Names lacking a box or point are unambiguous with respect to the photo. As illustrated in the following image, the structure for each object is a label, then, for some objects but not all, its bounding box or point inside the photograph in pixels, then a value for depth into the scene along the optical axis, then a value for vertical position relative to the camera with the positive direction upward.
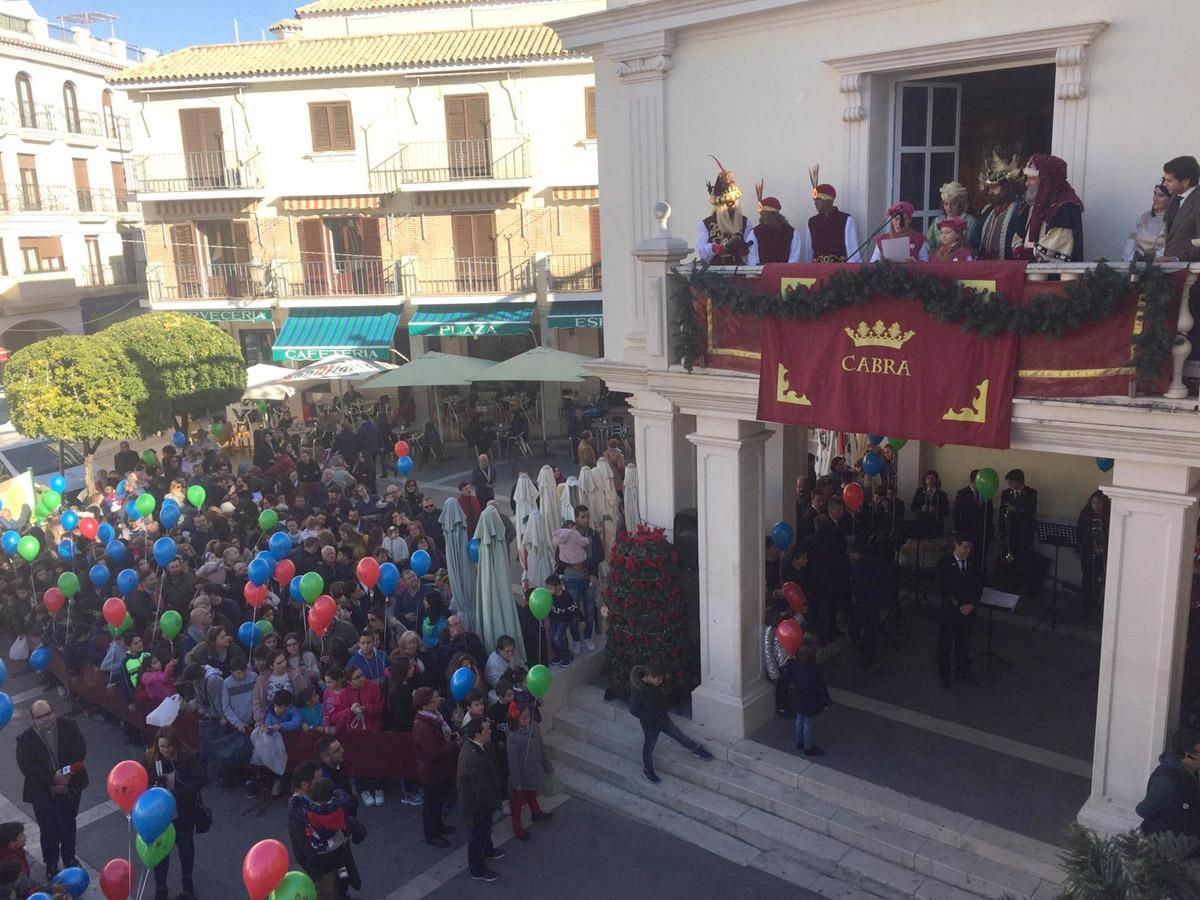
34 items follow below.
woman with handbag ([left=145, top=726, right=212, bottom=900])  8.05 -4.26
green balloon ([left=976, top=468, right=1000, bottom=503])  12.09 -3.10
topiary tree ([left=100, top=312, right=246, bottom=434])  20.12 -2.29
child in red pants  8.83 -4.58
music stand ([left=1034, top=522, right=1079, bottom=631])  11.68 -3.67
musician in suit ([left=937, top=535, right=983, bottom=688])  10.05 -3.70
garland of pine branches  6.52 -0.54
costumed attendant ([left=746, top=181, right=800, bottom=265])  9.67 -0.05
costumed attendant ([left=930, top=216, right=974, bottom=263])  7.83 -0.10
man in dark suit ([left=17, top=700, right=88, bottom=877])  8.35 -4.34
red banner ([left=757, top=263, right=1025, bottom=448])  7.38 -1.11
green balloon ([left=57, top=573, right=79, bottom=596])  12.14 -3.94
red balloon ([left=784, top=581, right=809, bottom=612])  10.04 -3.65
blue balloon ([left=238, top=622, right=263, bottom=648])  10.80 -4.13
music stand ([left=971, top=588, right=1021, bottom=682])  10.15 -3.85
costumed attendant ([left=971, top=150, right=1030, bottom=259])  7.94 +0.05
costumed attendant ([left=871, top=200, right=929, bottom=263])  8.23 -0.04
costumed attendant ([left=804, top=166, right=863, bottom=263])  9.38 -0.03
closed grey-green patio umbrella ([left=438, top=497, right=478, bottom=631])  11.54 -3.67
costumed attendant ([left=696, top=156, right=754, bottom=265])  9.53 +0.12
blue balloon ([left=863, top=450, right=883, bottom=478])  13.35 -3.11
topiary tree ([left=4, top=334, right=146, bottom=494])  18.34 -2.46
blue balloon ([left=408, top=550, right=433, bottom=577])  12.09 -3.81
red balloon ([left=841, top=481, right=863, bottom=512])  11.97 -3.18
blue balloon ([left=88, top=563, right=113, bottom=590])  12.69 -4.04
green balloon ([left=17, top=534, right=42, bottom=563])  13.32 -3.83
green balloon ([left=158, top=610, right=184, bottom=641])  11.07 -4.09
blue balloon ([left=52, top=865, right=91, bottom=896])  6.80 -4.24
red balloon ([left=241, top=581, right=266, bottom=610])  11.07 -3.78
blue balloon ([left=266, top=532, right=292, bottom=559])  12.47 -3.67
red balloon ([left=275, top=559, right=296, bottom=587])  11.84 -3.79
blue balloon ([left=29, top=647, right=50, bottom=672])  12.05 -4.81
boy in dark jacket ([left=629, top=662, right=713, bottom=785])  9.12 -4.27
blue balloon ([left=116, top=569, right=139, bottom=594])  12.05 -3.91
